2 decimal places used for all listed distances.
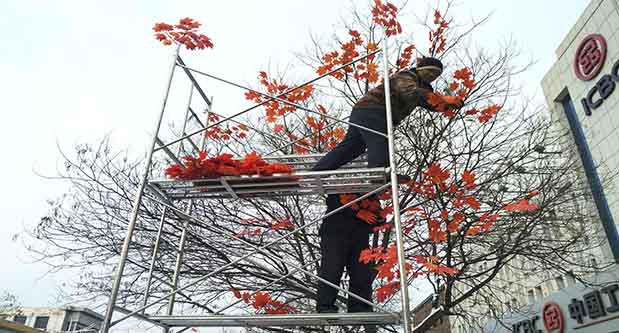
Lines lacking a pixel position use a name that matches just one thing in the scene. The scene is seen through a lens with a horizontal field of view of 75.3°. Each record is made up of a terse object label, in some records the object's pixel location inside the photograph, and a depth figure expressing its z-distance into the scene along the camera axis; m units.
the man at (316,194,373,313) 3.83
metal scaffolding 3.14
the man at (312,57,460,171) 4.41
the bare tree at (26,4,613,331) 6.56
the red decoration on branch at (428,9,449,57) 7.46
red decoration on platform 3.73
